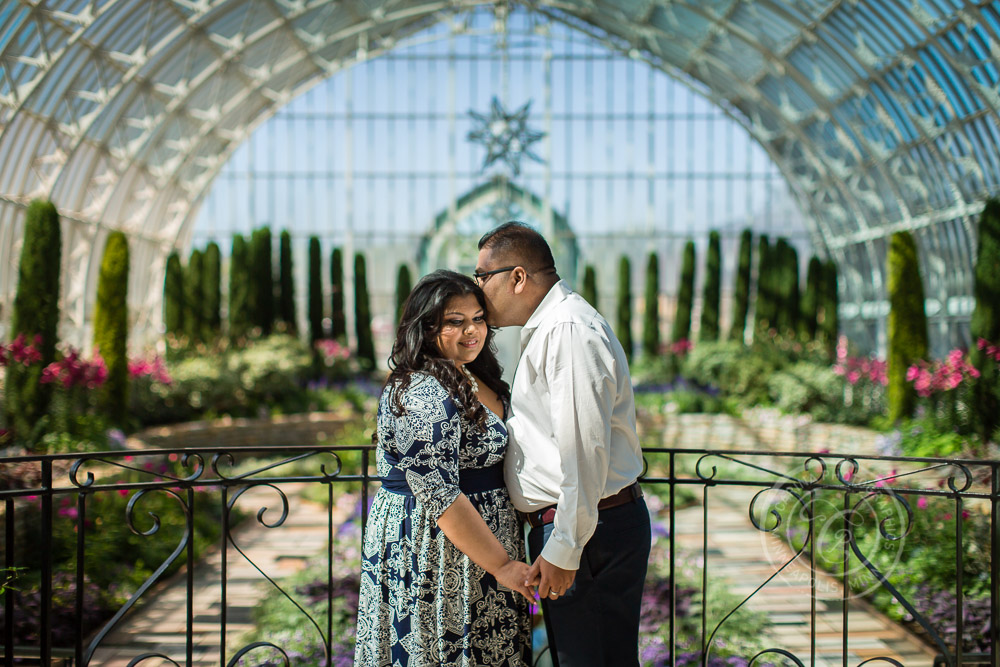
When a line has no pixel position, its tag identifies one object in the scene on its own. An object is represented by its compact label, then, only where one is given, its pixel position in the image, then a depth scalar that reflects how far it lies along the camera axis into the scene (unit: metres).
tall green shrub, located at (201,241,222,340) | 16.19
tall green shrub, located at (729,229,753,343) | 17.55
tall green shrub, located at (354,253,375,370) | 18.02
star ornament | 14.15
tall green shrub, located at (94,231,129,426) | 10.42
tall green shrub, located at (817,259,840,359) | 17.06
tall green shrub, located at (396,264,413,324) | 18.62
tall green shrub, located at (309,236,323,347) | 17.14
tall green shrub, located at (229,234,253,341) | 15.51
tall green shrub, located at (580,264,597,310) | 18.22
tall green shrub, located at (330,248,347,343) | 17.77
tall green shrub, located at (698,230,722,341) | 17.64
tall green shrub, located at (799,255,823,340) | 17.20
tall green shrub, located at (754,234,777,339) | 17.39
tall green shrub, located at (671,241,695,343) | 17.88
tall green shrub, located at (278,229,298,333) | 16.52
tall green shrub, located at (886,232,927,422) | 10.59
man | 2.03
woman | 2.07
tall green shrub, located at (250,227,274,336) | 15.72
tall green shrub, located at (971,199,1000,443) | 9.09
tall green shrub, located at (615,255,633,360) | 18.66
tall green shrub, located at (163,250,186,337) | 15.85
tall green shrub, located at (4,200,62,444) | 8.68
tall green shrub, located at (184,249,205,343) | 16.00
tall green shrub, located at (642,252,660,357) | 18.28
